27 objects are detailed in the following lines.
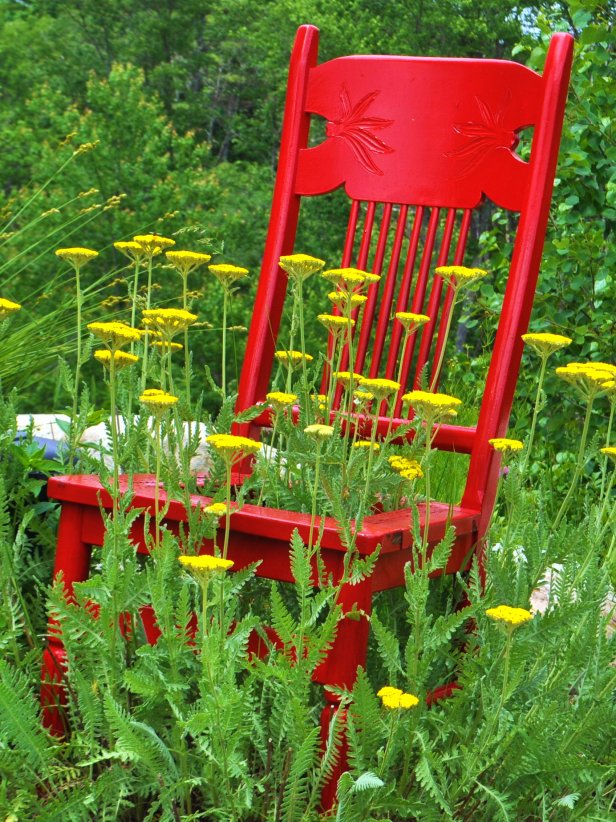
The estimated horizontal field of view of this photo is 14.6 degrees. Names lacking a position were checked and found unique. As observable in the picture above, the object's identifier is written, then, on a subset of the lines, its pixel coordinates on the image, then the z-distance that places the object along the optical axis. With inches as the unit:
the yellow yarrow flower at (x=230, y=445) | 101.5
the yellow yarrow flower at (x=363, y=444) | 113.3
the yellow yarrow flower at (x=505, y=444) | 109.8
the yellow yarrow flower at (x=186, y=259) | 110.4
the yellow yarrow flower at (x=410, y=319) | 112.4
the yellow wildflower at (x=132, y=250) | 114.3
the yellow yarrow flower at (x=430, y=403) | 104.1
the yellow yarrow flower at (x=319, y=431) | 103.3
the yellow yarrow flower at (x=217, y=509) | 103.3
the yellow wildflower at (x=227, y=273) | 110.8
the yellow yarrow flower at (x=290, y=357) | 116.5
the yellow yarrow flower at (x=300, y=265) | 110.7
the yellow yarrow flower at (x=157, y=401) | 102.3
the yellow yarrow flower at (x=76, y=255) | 111.0
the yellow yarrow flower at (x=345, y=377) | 112.5
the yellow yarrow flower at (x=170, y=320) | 106.1
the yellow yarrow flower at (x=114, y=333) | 102.7
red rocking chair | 122.2
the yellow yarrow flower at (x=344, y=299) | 109.6
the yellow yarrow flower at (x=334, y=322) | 112.2
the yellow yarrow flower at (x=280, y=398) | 109.7
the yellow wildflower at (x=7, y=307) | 109.6
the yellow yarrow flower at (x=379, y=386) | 105.3
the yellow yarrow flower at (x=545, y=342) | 110.1
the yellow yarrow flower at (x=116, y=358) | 104.7
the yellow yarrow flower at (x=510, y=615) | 99.2
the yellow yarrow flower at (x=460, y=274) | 113.2
